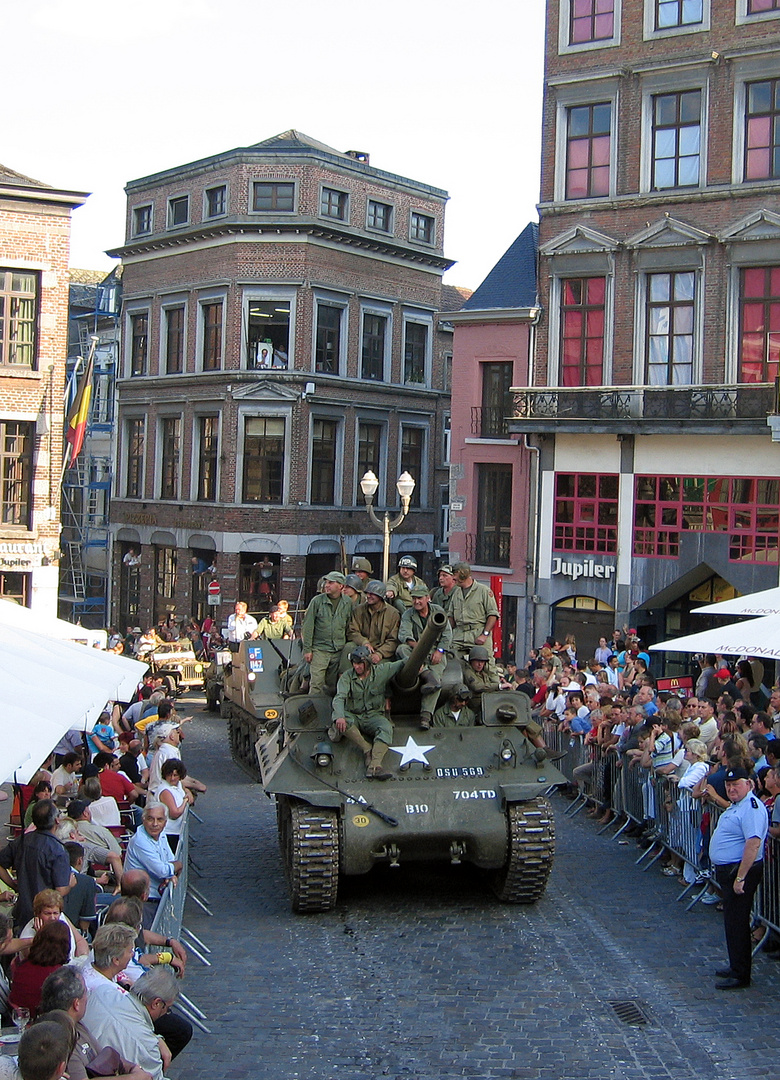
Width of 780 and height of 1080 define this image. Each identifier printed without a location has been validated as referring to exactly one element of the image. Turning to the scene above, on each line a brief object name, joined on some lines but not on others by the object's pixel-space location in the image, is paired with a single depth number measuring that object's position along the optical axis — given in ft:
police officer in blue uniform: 31.14
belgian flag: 99.14
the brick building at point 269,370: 121.60
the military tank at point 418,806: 37.04
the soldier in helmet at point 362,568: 44.60
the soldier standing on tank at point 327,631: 42.60
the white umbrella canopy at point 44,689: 25.29
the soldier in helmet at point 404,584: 43.86
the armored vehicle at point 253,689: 61.05
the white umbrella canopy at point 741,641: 39.34
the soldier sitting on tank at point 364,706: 38.81
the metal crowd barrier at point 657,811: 34.14
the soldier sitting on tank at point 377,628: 42.29
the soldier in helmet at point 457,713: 40.75
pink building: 99.50
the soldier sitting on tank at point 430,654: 39.91
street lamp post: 76.89
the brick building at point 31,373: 97.81
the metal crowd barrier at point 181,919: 29.01
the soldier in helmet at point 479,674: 41.60
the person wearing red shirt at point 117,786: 40.88
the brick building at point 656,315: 86.02
